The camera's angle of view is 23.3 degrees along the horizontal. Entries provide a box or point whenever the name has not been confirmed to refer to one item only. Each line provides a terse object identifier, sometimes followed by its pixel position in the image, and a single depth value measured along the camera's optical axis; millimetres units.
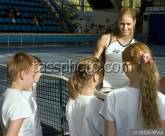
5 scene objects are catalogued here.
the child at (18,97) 2672
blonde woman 3826
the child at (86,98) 2832
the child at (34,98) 2951
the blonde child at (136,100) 2408
